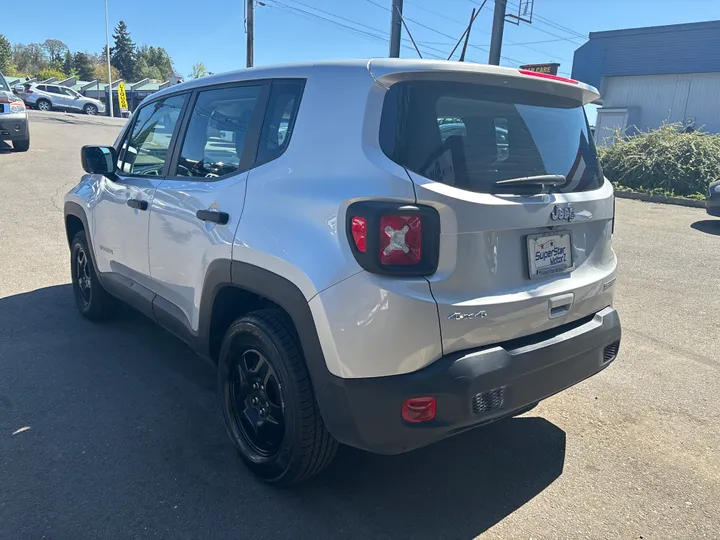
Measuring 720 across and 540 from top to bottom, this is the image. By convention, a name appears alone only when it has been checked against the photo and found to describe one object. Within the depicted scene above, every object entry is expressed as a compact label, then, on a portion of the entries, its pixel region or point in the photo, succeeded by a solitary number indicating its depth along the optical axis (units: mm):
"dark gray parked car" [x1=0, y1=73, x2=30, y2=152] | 13125
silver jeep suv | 2193
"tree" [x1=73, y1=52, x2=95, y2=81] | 94500
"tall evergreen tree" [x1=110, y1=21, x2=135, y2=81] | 99500
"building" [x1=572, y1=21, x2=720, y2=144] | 26594
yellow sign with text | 39625
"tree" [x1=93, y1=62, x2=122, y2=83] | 95162
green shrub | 13461
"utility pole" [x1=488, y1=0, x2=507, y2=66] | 15117
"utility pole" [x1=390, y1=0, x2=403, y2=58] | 12984
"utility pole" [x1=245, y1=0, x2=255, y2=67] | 25078
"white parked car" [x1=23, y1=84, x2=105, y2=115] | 35631
